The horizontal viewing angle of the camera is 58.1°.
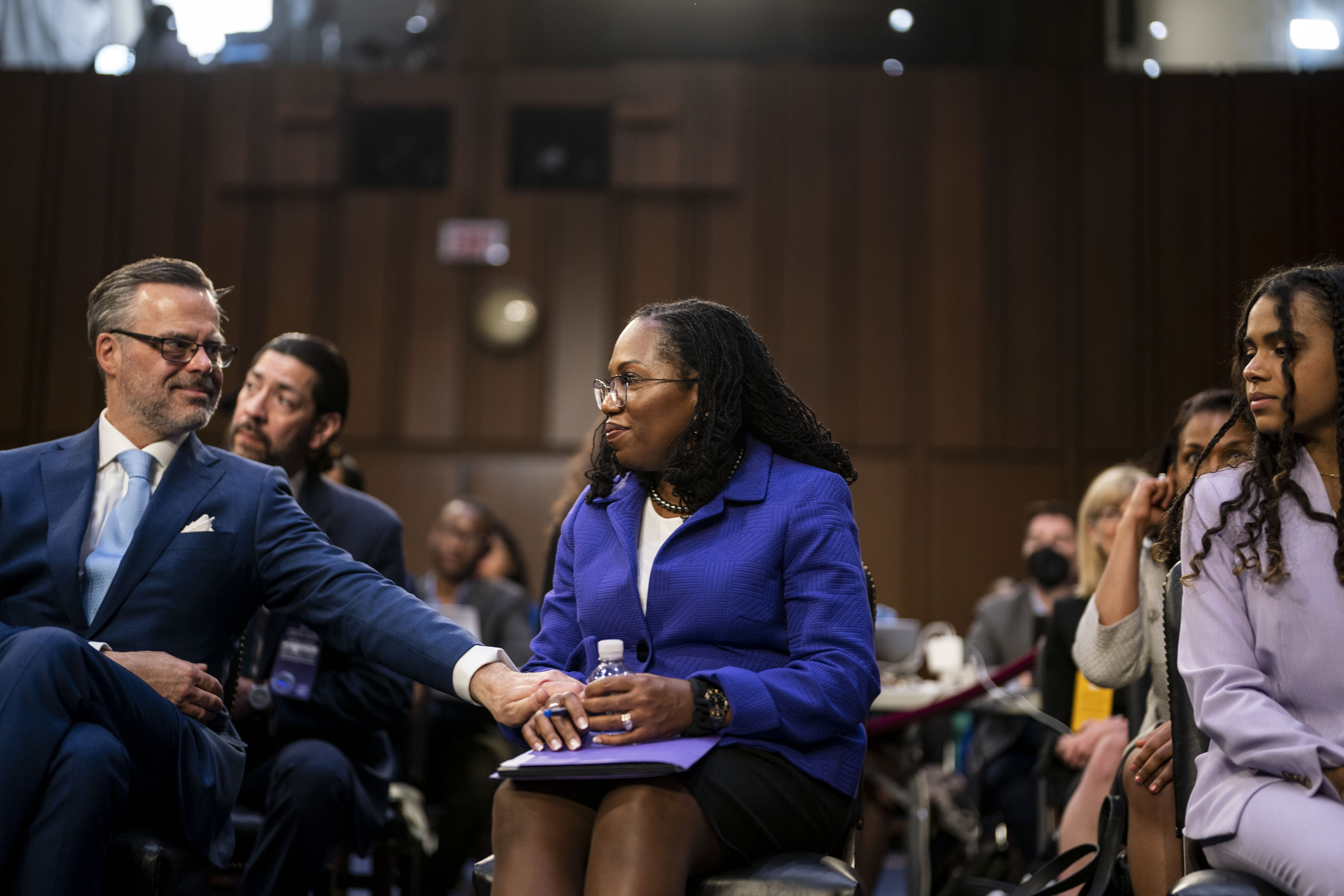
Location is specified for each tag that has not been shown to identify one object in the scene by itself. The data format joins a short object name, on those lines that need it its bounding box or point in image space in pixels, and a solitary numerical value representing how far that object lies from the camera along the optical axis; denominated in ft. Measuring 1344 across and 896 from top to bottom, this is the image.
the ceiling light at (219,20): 24.70
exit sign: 24.14
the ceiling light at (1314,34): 23.70
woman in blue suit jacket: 5.43
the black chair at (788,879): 5.21
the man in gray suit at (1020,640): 12.37
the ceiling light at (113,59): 24.64
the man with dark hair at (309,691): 7.77
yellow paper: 9.93
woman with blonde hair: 9.64
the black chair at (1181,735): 5.74
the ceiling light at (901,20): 25.07
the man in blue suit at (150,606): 5.47
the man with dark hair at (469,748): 12.19
